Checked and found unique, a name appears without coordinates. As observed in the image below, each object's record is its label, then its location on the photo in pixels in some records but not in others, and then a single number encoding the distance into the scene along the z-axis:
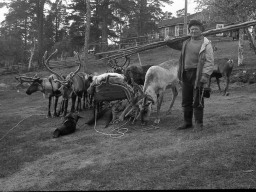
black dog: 8.44
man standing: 6.57
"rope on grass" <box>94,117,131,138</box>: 7.81
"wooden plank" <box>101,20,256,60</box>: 4.97
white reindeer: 8.33
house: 49.62
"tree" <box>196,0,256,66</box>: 14.05
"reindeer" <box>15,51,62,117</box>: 11.75
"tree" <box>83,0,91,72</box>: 21.89
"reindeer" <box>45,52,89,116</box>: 10.86
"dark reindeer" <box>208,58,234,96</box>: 12.91
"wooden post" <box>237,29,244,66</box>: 18.77
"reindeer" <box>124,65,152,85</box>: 9.81
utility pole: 28.68
